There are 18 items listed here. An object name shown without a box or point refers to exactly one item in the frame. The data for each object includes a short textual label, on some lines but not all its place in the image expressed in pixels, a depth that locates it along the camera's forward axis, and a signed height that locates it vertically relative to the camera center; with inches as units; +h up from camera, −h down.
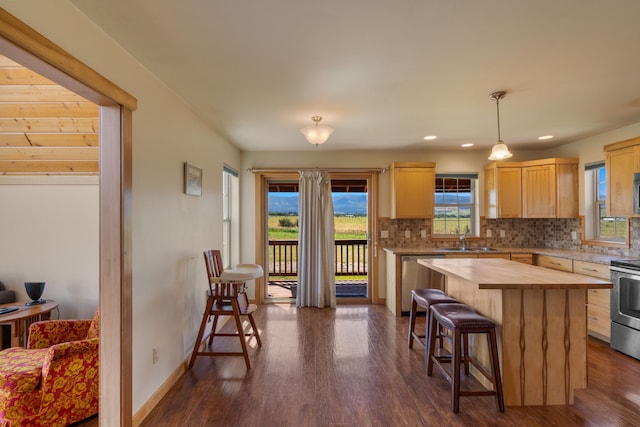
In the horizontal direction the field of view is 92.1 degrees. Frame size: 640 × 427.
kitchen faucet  185.8 -15.3
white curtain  186.2 -16.9
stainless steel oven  116.1 -35.5
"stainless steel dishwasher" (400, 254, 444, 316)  168.9 -33.7
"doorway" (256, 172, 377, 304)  196.1 +1.3
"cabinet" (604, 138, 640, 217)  128.3 +18.5
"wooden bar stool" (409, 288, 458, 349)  108.6 -29.9
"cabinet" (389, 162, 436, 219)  181.6 +16.3
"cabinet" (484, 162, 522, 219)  179.9 +15.9
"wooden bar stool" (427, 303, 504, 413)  84.5 -37.0
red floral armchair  75.0 -42.0
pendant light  107.4 +24.0
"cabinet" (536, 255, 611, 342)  129.0 -37.5
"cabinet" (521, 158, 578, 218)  169.5 +15.4
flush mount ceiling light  114.9 +31.8
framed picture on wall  110.1 +14.3
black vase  109.3 -25.6
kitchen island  88.4 -36.6
